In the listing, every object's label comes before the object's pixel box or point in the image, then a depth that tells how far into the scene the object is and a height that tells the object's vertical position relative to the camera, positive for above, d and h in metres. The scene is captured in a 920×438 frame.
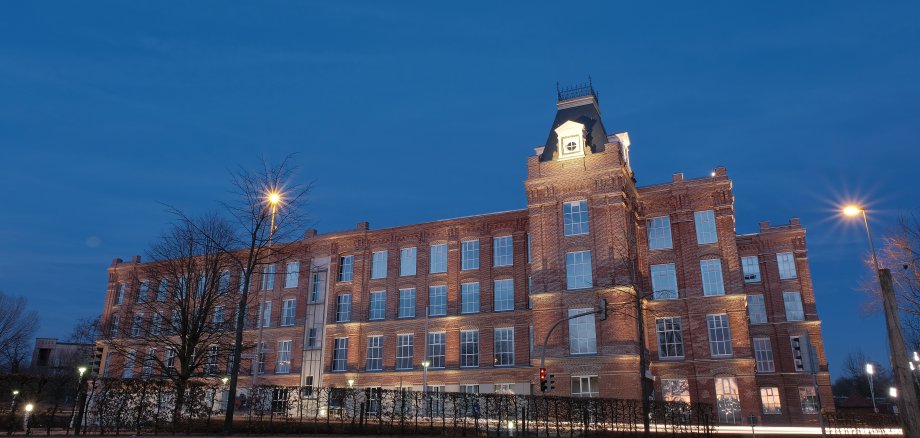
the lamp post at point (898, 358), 16.30 +1.21
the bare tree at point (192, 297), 33.28 +5.90
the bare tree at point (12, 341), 56.62 +5.80
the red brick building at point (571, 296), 41.25 +8.01
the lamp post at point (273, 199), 26.58 +8.46
